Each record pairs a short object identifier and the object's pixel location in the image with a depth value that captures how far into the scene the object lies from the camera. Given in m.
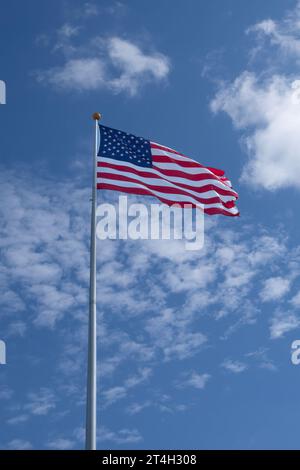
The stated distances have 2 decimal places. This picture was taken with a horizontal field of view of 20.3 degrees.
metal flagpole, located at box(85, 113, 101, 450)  20.88
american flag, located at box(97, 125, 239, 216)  27.03
